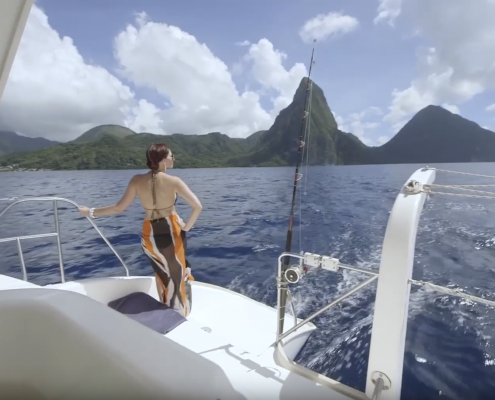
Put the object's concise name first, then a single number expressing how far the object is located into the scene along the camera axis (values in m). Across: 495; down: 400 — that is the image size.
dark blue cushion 2.17
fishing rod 1.75
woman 2.46
